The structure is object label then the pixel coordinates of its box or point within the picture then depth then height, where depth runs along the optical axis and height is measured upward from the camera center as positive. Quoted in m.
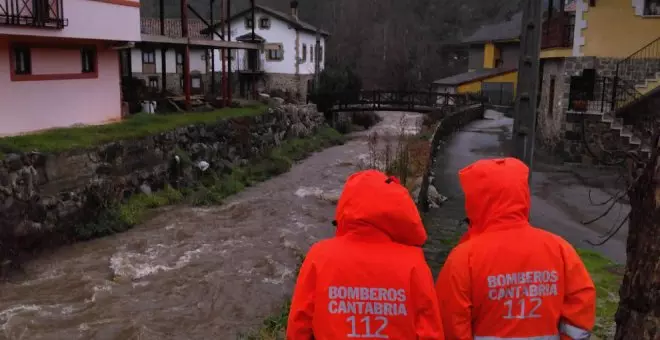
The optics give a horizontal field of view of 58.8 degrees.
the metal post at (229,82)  25.46 +0.02
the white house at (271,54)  39.09 +1.94
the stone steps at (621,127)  15.92 -1.07
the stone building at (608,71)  16.56 +0.52
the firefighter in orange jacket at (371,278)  2.89 -0.95
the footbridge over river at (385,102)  36.20 -1.06
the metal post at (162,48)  21.11 +1.31
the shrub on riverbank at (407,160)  12.66 -1.81
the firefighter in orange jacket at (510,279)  2.97 -0.98
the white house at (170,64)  32.67 +0.98
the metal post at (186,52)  21.14 +1.07
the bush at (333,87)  36.62 -0.19
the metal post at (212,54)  24.09 +1.64
